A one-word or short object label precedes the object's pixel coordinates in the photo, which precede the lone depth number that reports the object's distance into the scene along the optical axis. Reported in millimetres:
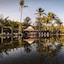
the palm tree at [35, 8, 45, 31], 26075
